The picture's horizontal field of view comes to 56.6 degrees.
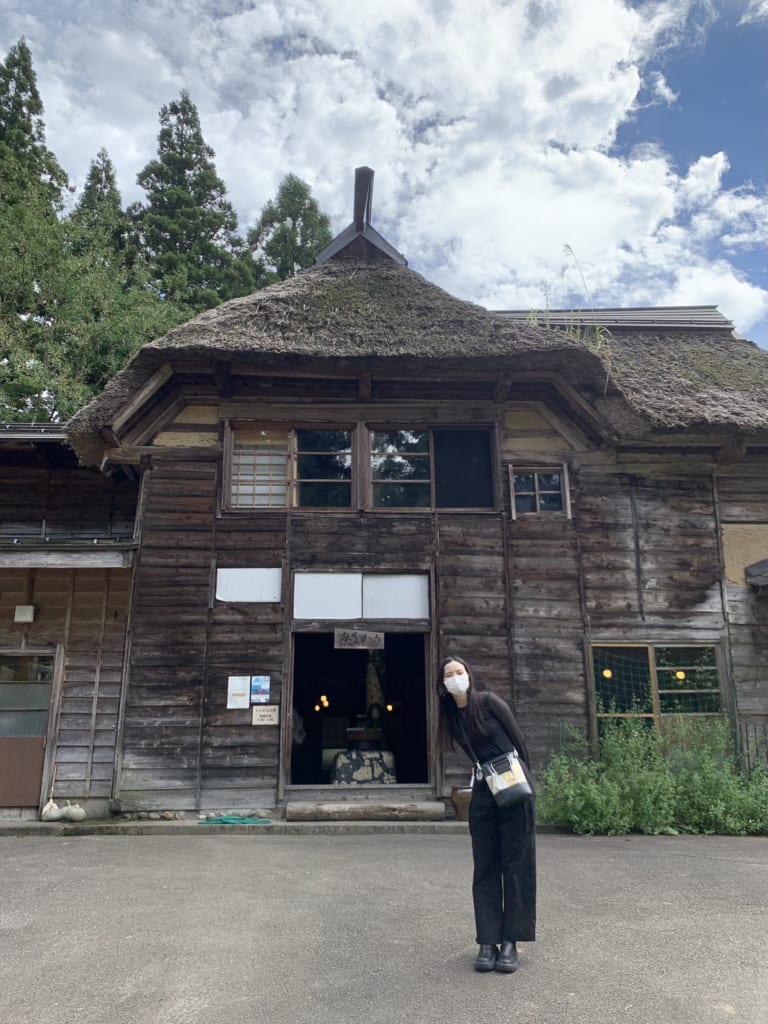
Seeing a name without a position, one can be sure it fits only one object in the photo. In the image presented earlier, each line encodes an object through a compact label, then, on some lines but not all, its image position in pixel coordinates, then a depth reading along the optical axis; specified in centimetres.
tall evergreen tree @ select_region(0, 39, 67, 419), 1574
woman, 371
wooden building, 897
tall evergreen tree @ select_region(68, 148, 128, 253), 2031
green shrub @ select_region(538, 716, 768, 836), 787
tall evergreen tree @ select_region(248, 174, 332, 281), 2427
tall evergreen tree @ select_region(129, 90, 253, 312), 2237
